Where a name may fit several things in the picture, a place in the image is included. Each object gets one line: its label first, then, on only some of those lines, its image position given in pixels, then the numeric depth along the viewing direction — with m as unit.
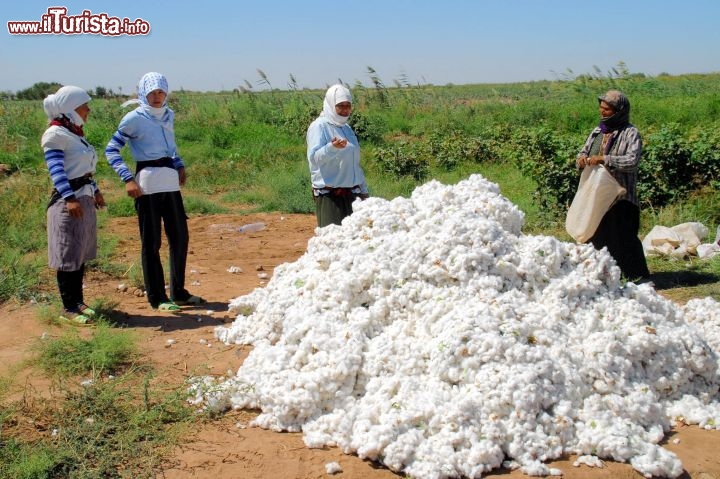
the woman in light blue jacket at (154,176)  4.43
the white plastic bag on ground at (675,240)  5.84
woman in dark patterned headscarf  4.90
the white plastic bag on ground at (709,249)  5.65
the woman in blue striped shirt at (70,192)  4.27
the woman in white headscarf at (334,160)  4.54
